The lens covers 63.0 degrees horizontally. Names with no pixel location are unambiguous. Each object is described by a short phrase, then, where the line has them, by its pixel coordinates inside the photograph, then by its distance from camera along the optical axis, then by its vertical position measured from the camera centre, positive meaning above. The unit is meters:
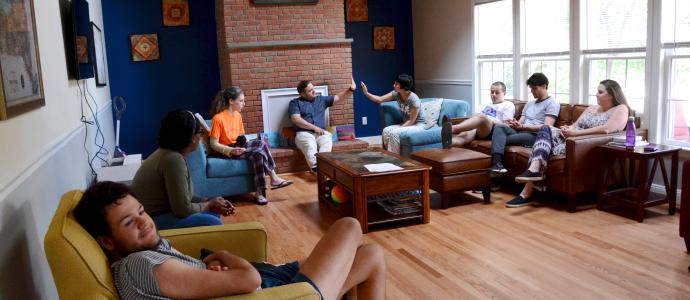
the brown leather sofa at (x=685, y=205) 3.24 -0.86
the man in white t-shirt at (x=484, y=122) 5.33 -0.55
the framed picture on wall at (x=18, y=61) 1.84 +0.08
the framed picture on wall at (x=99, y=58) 4.73 +0.21
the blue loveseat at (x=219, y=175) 4.93 -0.89
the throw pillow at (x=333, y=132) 6.70 -0.73
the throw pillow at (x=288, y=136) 6.44 -0.72
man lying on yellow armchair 1.60 -0.54
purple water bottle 4.12 -0.56
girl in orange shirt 5.04 -0.59
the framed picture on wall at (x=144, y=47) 6.97 +0.39
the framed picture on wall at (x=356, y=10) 7.82 +0.82
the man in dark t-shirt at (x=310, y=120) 6.04 -0.54
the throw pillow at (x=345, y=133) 6.89 -0.77
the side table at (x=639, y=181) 3.97 -0.90
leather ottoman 4.50 -0.86
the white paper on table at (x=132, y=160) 4.46 -0.66
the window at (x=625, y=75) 4.82 -0.15
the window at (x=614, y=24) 4.72 +0.30
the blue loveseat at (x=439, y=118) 6.11 -0.55
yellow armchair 1.52 -0.50
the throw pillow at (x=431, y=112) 6.37 -0.52
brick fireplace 6.62 +0.28
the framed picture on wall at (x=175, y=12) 7.05 +0.81
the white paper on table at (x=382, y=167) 4.05 -0.71
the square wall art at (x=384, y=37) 8.02 +0.44
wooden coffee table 3.99 -0.81
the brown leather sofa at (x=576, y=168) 4.26 -0.82
